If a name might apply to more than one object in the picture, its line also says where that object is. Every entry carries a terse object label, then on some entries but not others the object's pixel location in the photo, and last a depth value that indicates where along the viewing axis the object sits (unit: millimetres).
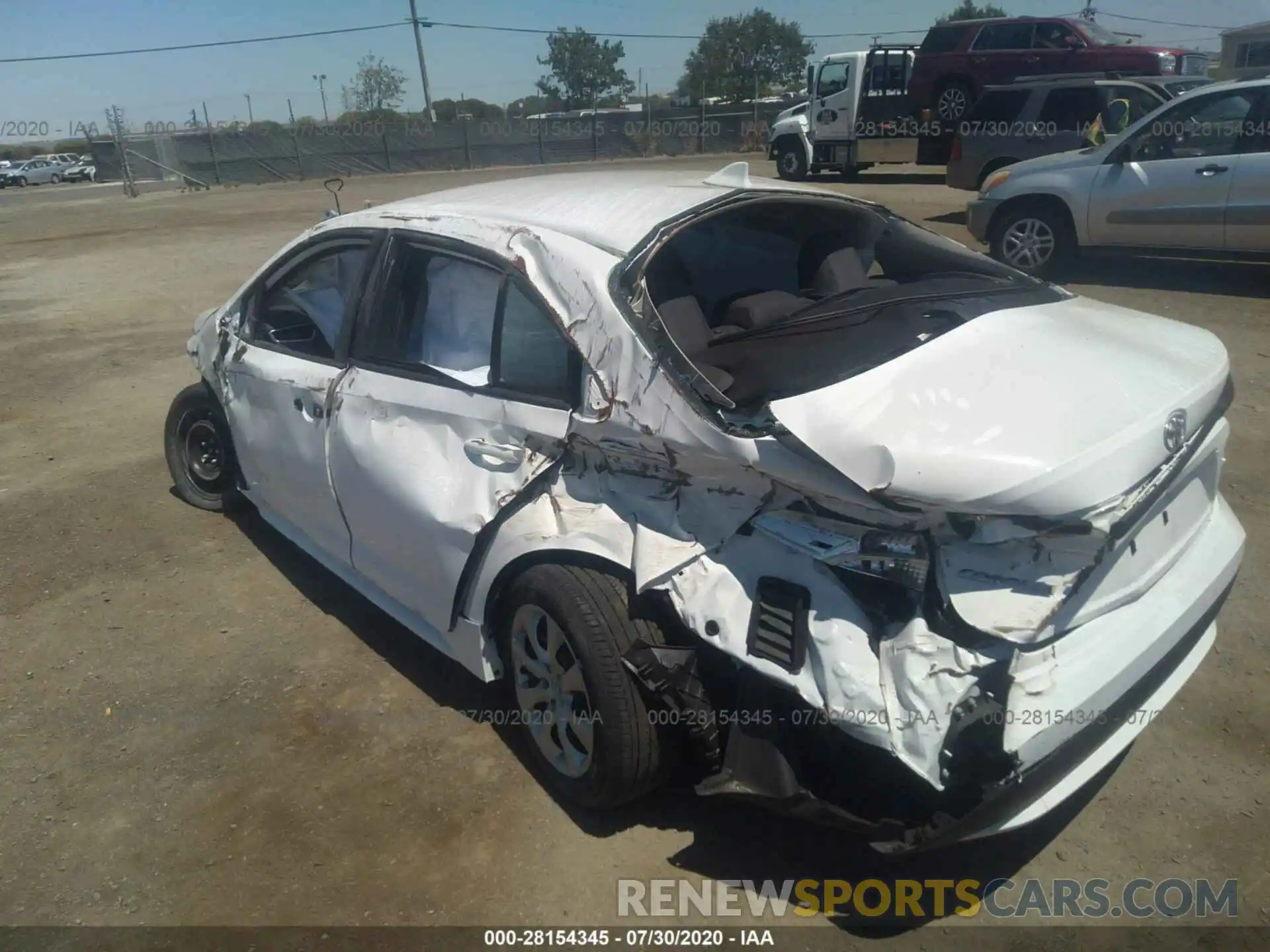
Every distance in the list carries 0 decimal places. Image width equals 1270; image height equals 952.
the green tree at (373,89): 66875
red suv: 14945
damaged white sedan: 1986
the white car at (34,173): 41250
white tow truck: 17688
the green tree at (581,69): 63812
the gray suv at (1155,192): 7668
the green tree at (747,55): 59469
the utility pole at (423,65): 45681
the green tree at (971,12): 56438
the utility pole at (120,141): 28672
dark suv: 11289
